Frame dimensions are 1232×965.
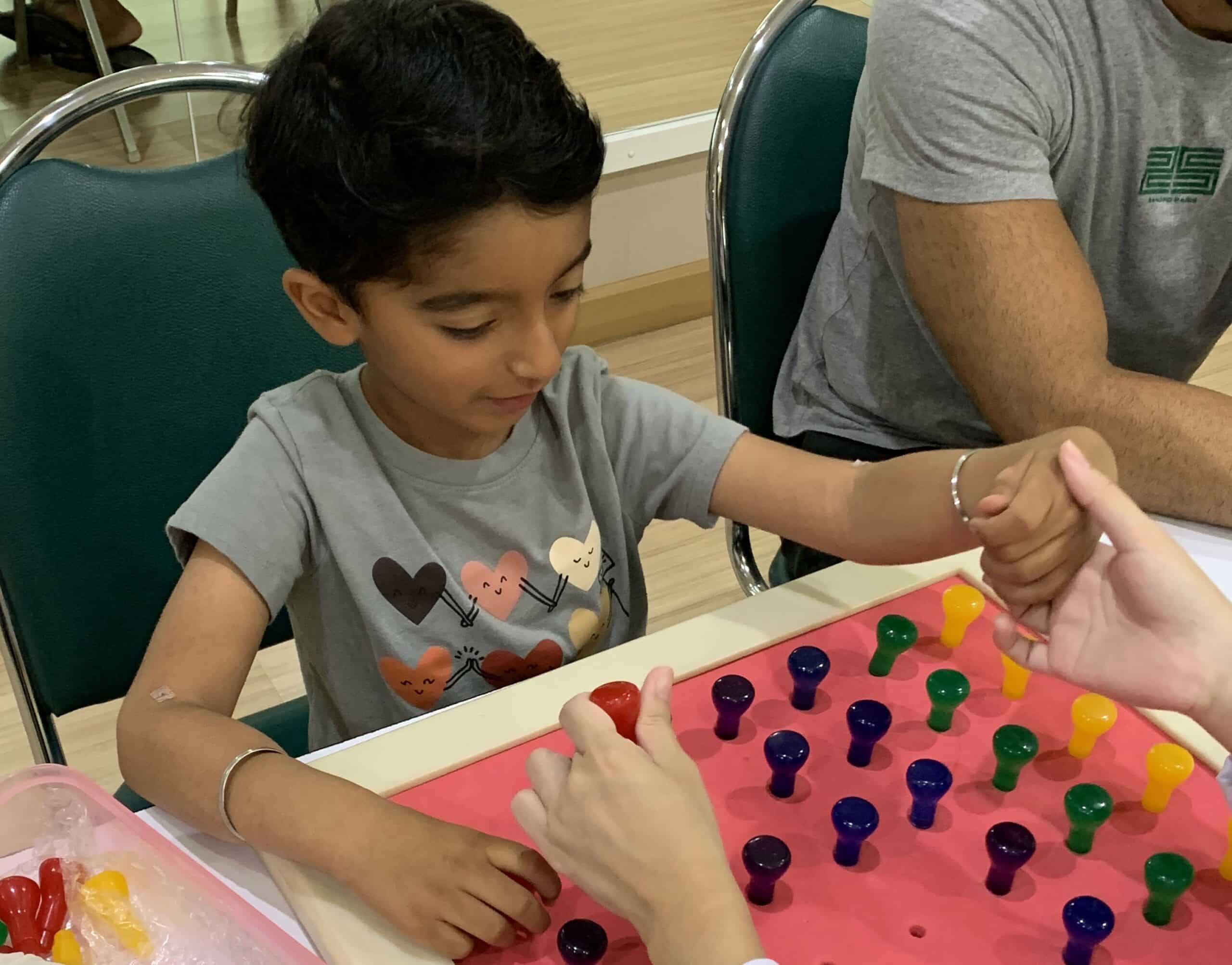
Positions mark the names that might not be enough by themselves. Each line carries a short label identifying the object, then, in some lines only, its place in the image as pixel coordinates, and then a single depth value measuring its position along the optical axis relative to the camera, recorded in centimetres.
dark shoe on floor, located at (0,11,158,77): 278
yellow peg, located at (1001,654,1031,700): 79
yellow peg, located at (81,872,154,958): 63
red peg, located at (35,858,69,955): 63
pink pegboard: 64
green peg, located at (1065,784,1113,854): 67
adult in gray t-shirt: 98
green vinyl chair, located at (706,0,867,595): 118
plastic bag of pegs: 62
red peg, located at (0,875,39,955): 62
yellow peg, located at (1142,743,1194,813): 70
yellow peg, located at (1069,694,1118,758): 74
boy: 71
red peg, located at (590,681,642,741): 66
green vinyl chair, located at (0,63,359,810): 94
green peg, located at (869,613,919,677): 80
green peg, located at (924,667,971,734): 75
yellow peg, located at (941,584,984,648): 83
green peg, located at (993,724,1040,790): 71
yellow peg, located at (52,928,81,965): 61
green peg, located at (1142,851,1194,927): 64
